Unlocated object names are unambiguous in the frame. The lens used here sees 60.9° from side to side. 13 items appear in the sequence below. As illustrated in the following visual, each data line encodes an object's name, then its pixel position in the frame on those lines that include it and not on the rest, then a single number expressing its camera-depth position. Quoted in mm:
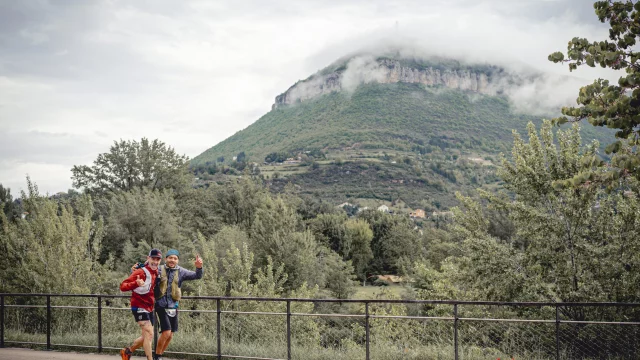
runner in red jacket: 7891
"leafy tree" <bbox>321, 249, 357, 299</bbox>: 49031
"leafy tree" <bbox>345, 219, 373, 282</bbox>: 78062
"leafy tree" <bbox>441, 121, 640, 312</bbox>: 14500
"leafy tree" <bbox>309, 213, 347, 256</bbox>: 75375
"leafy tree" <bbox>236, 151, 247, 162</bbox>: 157012
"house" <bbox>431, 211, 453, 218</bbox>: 117300
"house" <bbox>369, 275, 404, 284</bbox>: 75325
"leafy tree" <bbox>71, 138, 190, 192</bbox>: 49938
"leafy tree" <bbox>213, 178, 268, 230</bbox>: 52562
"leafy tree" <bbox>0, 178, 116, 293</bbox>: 18094
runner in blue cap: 8117
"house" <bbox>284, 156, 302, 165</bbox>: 153625
